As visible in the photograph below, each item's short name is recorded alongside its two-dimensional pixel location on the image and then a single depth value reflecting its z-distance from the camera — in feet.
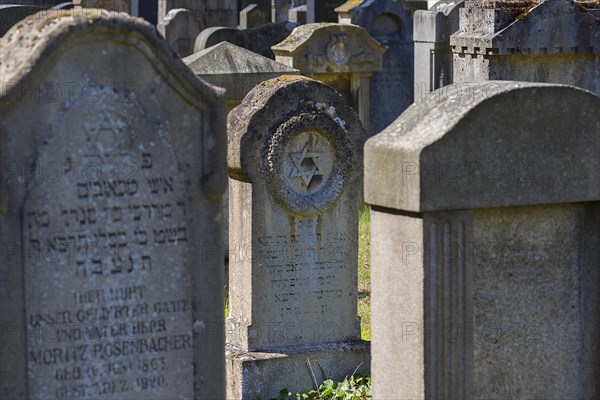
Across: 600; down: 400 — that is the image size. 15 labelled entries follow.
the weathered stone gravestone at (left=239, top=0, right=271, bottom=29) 74.64
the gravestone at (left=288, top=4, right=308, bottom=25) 68.64
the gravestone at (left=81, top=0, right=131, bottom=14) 59.31
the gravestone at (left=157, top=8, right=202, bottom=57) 58.80
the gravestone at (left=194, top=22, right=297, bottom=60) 50.19
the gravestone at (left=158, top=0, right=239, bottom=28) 75.41
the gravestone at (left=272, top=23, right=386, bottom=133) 42.14
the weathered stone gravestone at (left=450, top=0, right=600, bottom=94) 27.02
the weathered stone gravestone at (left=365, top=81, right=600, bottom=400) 14.66
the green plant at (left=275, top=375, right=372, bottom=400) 23.32
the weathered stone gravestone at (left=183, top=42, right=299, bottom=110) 32.14
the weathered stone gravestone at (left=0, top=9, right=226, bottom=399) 14.48
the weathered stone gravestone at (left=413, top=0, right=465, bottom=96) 41.68
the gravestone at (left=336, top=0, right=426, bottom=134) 49.11
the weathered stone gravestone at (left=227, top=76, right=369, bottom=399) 23.27
